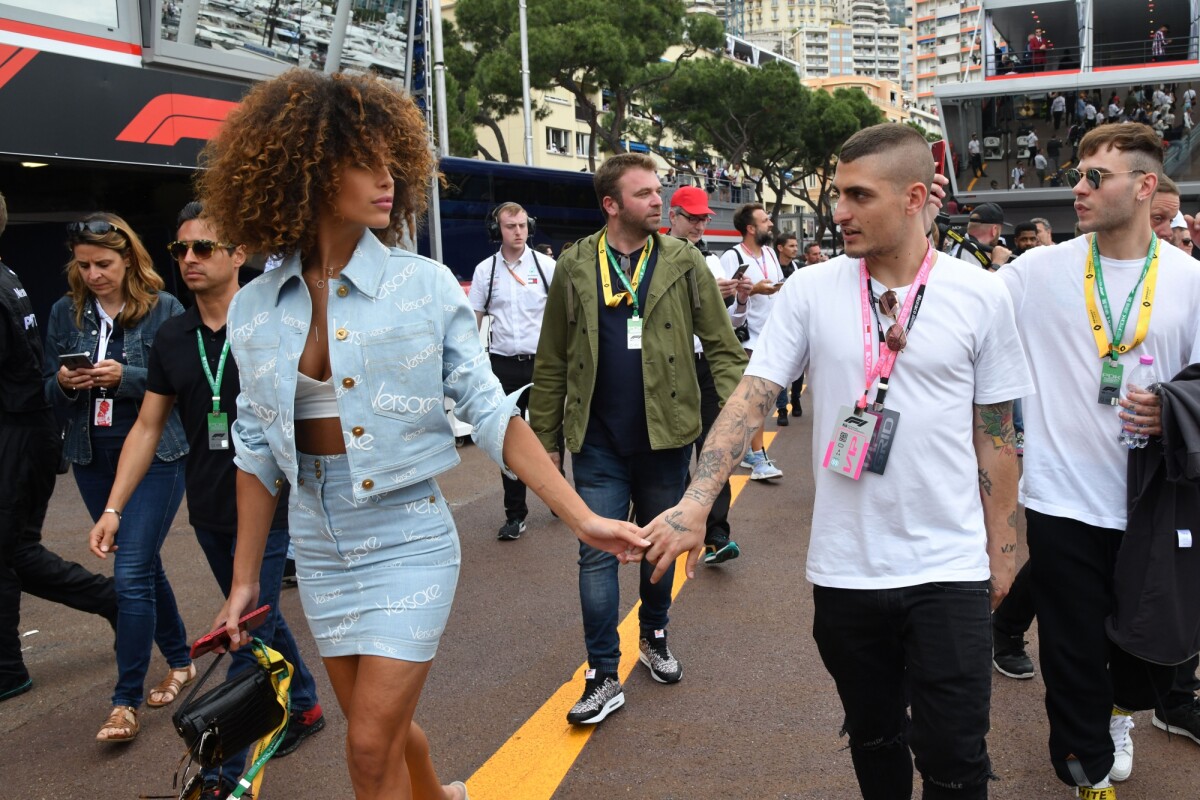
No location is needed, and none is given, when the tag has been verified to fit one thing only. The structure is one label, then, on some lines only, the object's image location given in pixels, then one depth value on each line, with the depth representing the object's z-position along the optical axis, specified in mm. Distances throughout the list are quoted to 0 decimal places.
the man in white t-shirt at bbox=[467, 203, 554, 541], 7020
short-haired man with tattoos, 2494
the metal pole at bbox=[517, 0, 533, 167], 29016
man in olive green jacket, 4051
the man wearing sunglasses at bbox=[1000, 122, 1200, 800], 3150
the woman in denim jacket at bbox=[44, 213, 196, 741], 4004
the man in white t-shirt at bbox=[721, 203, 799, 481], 8391
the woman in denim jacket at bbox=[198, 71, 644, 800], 2387
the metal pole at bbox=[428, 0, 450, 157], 14520
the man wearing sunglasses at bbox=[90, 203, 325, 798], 3580
